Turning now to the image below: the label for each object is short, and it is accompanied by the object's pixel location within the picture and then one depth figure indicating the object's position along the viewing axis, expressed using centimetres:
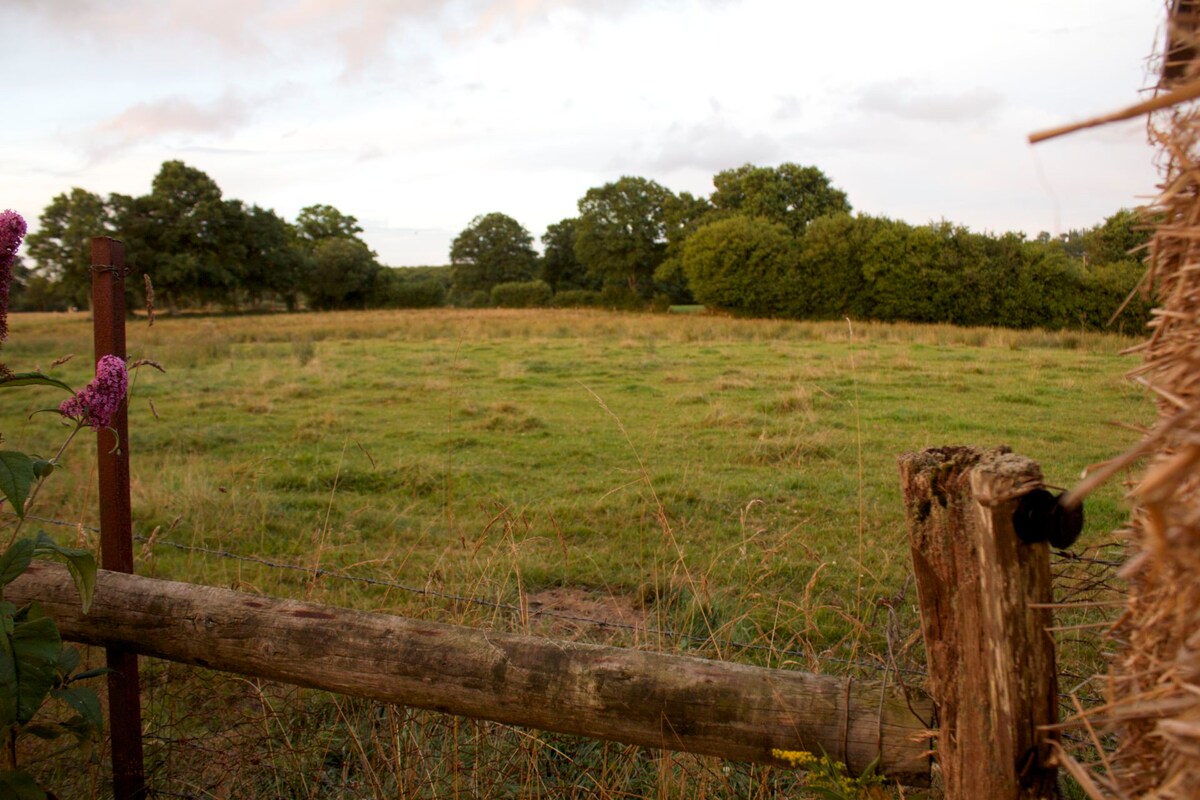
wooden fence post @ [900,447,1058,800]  133
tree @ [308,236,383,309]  6378
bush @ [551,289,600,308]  6059
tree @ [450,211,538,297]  7850
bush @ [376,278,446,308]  6481
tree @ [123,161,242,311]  5125
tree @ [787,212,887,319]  3888
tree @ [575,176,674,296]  6303
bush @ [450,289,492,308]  6900
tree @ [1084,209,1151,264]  2795
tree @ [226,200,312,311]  5678
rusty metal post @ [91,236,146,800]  264
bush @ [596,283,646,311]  5738
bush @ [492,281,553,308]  6400
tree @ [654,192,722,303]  5656
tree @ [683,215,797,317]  4169
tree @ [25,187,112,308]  4709
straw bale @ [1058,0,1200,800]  88
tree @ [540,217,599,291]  7581
